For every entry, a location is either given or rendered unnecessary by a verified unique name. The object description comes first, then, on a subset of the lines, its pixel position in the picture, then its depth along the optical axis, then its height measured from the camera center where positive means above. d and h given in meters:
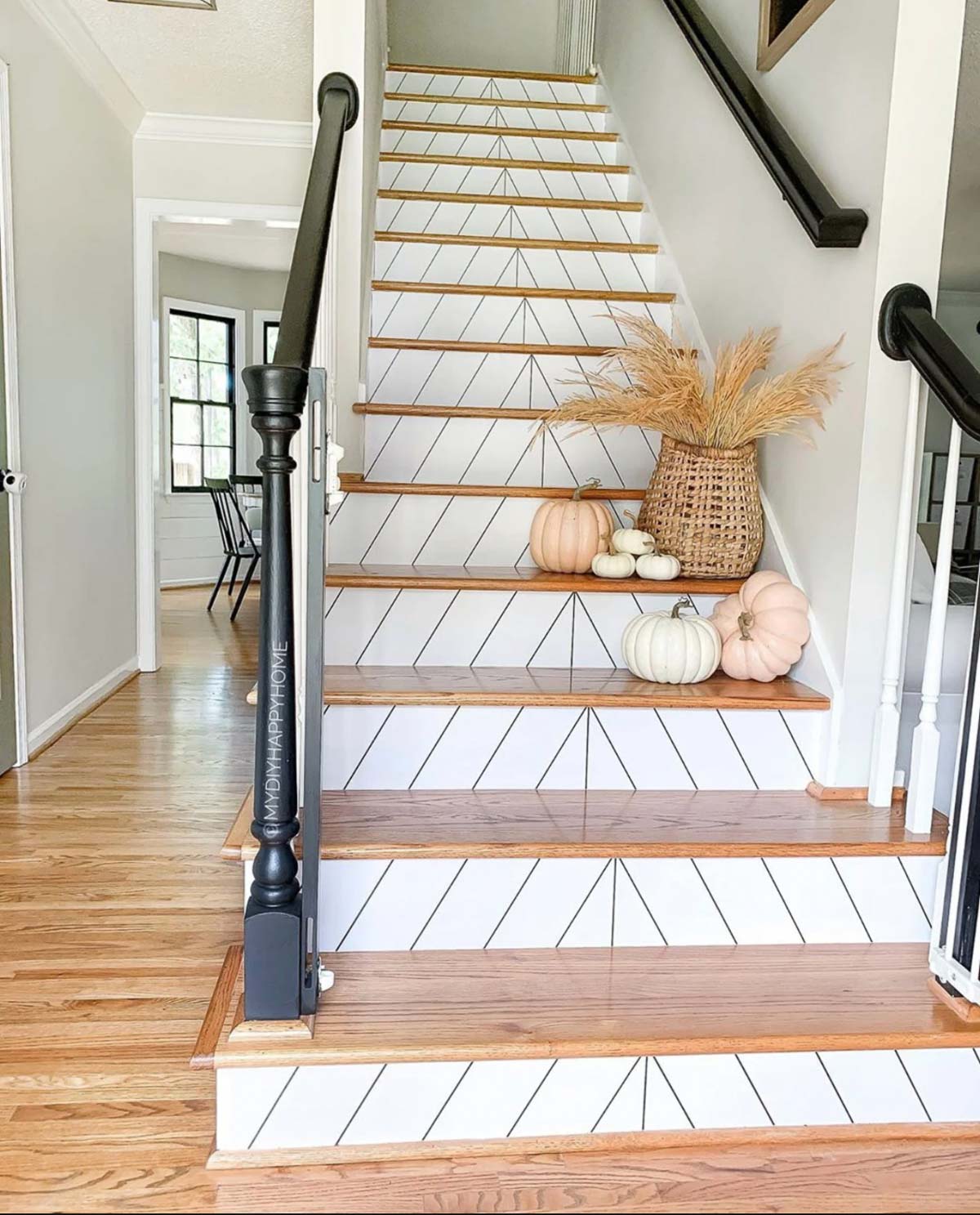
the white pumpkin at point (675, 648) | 1.85 -0.35
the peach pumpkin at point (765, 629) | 1.89 -0.32
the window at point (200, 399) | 7.53 +0.45
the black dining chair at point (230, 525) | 6.39 -0.50
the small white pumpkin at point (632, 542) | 2.08 -0.16
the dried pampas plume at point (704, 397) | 1.89 +0.15
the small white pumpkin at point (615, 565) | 2.04 -0.21
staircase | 1.30 -0.67
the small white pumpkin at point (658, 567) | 2.04 -0.21
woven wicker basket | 2.04 -0.08
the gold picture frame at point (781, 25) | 2.04 +1.01
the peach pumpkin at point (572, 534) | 2.10 -0.15
